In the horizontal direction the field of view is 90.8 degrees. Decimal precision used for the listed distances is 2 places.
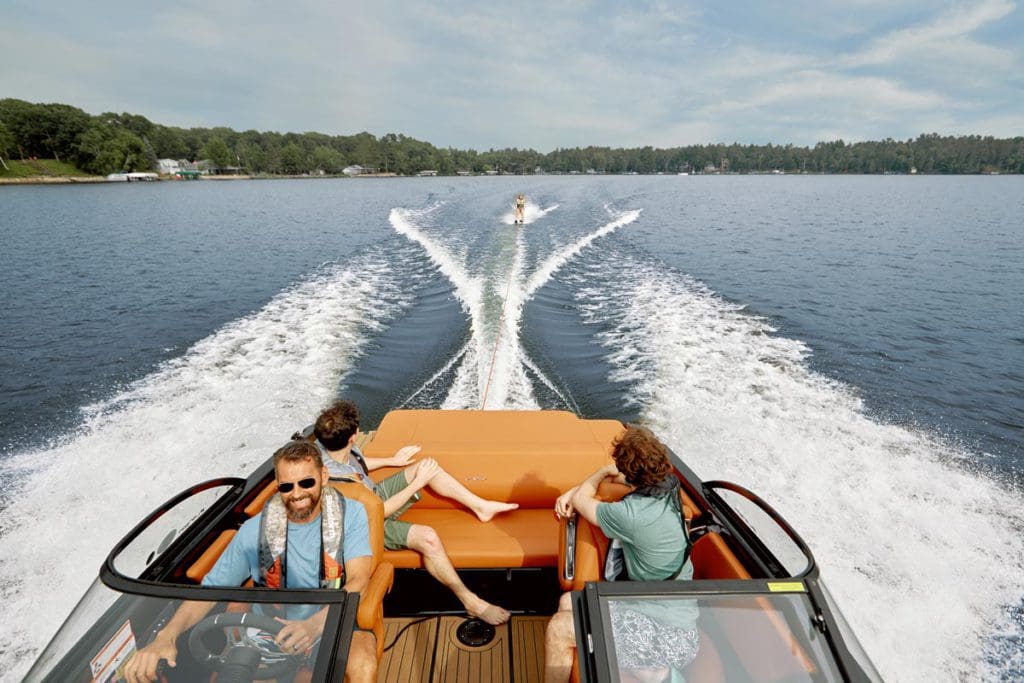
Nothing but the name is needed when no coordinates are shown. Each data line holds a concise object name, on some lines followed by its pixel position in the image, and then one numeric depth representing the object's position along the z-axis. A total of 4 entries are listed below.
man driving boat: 2.21
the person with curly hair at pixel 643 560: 1.88
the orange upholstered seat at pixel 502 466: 3.22
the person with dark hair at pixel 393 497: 2.97
